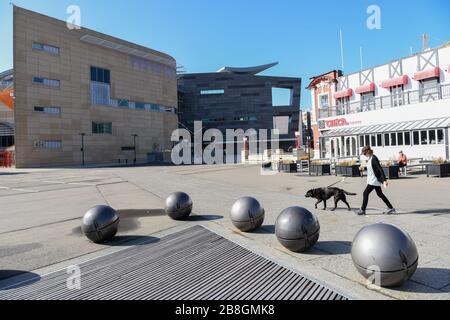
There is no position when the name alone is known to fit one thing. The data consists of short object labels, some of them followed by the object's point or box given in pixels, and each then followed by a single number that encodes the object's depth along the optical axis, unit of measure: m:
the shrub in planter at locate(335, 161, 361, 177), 19.47
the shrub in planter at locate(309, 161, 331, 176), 21.66
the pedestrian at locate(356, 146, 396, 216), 8.35
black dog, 9.11
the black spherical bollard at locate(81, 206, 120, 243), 6.84
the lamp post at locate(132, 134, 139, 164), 60.19
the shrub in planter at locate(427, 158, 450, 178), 17.08
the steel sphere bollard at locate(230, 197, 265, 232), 7.21
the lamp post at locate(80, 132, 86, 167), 51.61
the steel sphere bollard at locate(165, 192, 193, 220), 8.84
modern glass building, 97.44
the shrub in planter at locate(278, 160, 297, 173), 25.00
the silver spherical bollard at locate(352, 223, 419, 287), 4.00
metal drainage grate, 4.26
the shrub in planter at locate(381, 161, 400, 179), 17.53
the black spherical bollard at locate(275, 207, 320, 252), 5.55
